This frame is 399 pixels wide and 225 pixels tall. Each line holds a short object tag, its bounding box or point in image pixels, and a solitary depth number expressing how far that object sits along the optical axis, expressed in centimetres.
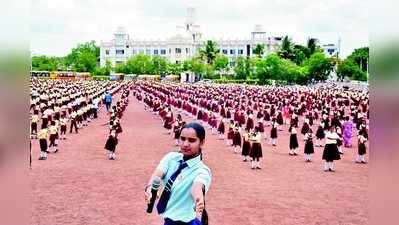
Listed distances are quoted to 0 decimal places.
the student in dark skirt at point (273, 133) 1691
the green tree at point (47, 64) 9256
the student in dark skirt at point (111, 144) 1375
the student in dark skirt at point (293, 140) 1500
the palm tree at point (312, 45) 7800
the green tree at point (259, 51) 7826
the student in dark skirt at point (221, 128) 1897
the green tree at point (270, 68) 6556
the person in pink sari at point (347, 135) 1730
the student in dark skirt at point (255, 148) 1262
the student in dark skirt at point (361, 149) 1373
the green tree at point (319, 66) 6338
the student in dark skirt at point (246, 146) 1348
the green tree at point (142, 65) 8894
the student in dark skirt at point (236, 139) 1535
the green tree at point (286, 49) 7562
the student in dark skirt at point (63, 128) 1818
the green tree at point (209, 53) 8425
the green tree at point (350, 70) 5962
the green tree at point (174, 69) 8590
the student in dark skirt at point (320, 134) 1708
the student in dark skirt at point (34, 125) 1751
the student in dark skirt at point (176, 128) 1727
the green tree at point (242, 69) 7422
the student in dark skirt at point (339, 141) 1484
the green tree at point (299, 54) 7496
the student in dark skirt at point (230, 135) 1626
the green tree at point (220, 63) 8012
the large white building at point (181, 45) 10375
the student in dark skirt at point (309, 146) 1363
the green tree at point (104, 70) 9295
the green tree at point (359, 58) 6196
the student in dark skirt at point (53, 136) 1456
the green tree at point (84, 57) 9494
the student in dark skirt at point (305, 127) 1756
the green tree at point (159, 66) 8856
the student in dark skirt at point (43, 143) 1335
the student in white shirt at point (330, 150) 1246
